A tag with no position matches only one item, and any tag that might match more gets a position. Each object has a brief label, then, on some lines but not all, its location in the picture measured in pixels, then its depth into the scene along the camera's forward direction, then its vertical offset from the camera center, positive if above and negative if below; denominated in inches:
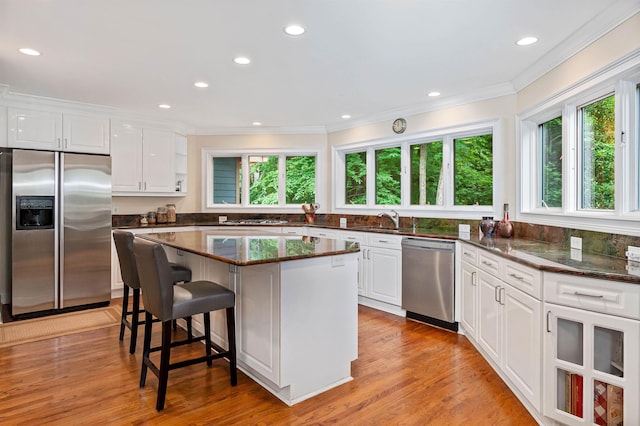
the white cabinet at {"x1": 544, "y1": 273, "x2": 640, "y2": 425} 68.7 -26.9
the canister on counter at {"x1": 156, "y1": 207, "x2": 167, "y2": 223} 216.5 -0.8
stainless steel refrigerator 156.9 -7.3
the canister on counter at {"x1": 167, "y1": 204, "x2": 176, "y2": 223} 220.7 -0.2
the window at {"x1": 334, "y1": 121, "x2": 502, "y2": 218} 163.0 +20.2
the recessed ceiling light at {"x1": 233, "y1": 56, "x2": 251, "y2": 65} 122.2 +49.9
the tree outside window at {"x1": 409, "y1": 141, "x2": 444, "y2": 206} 181.2 +19.3
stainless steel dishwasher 140.8 -26.0
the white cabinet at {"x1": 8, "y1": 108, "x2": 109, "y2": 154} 161.8 +37.1
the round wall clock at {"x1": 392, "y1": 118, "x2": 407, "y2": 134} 185.8 +43.5
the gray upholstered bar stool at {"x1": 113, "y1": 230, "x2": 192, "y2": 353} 114.3 -18.9
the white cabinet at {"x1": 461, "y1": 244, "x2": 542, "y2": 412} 84.0 -28.8
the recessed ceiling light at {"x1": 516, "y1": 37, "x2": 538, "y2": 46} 106.7 +49.0
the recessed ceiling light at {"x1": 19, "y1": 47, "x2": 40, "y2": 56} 114.7 +49.6
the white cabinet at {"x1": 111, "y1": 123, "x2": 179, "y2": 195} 192.1 +28.0
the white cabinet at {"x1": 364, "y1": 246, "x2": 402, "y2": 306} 161.2 -26.9
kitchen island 90.5 -24.5
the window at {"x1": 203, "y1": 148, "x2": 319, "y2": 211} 236.2 +22.1
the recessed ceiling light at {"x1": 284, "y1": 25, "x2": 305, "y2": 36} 100.4 +49.1
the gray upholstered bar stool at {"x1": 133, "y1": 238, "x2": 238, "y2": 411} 87.5 -21.1
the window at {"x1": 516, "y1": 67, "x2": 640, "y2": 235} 91.7 +16.6
